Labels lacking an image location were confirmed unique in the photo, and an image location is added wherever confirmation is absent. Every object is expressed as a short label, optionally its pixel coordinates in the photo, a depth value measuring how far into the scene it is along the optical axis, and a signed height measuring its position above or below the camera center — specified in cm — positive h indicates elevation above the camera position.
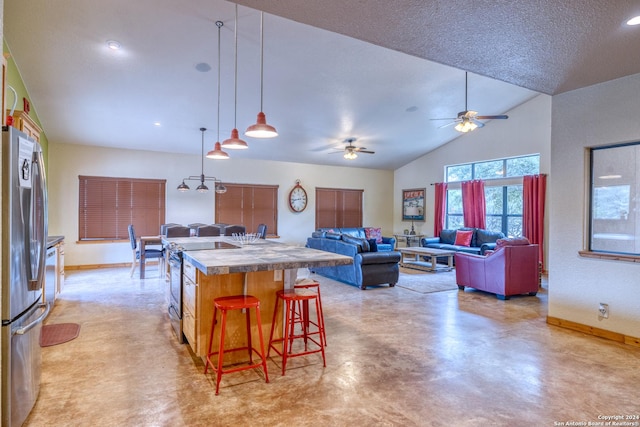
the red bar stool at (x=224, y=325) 261 -89
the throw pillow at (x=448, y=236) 890 -58
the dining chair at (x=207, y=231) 608 -34
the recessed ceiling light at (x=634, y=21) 241 +133
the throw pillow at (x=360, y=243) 611 -52
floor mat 350 -129
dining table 631 -59
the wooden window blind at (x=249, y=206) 885 +14
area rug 601 -125
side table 1014 -75
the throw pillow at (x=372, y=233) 962 -55
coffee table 758 -99
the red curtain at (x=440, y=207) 950 +17
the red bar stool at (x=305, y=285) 331 -68
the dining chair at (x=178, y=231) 582 -34
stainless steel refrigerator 200 -36
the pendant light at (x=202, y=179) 743 +76
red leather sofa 524 -84
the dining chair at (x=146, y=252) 649 -76
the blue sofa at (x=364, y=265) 594 -87
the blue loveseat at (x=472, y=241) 792 -66
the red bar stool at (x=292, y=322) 291 -100
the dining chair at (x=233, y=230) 661 -35
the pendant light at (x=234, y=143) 348 +67
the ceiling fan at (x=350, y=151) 775 +133
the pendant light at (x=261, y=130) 301 +69
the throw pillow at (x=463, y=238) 838 -57
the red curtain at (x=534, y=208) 731 +13
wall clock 968 +38
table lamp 1044 +3
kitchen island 274 -61
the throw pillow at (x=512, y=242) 532 -42
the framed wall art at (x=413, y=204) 1032 +26
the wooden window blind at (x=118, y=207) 754 +8
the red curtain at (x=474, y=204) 859 +24
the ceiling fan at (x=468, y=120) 541 +143
